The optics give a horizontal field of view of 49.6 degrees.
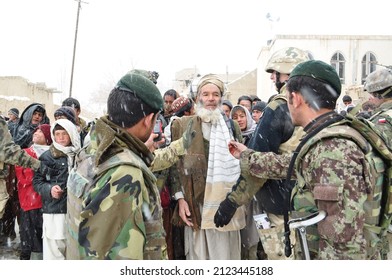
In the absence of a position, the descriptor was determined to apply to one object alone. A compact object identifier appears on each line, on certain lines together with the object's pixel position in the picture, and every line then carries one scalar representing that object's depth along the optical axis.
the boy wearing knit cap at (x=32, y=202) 4.56
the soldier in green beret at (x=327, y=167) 1.84
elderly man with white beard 3.43
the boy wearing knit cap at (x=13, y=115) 8.55
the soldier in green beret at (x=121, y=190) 1.58
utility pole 17.74
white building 20.98
